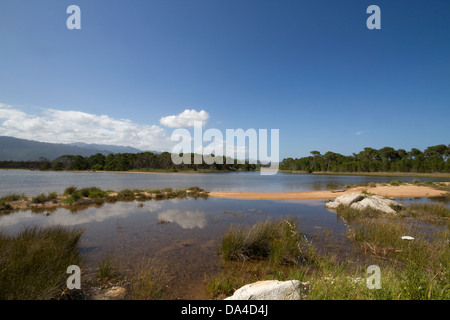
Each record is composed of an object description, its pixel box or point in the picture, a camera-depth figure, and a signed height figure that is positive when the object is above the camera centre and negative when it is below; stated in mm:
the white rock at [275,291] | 3490 -2386
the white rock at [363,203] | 13583 -3129
